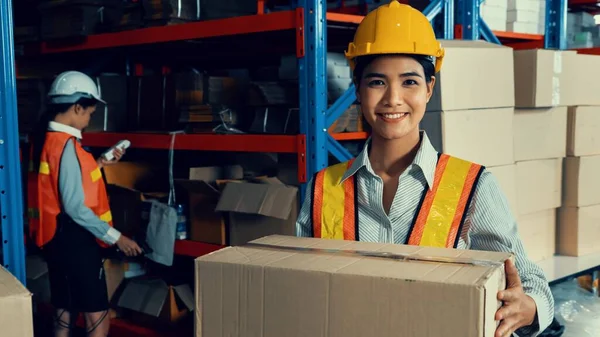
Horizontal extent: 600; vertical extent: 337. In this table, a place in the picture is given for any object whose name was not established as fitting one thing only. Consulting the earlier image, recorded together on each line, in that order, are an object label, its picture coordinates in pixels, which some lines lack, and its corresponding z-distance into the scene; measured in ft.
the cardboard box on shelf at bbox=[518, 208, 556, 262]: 11.51
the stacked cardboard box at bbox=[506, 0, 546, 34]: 14.74
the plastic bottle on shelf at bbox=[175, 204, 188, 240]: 12.94
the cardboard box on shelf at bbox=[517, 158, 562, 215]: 11.28
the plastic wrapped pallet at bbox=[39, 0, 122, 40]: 14.15
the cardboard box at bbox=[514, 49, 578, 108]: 11.02
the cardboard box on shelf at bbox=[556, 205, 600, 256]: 12.01
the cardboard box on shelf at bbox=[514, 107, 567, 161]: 11.19
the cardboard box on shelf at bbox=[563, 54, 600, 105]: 11.87
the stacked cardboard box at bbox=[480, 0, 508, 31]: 14.01
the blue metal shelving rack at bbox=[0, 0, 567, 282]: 8.96
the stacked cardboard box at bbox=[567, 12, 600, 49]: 17.71
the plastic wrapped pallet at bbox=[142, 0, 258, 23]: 12.42
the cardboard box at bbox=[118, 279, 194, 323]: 13.44
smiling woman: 5.46
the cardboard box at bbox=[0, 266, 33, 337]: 4.10
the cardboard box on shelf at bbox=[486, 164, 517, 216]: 10.37
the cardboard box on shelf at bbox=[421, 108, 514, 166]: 9.69
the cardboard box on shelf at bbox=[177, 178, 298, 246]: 10.93
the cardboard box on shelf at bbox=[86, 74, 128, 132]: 14.74
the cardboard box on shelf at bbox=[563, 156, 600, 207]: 11.90
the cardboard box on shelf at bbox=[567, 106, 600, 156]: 11.93
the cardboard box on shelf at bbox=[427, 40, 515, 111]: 9.70
